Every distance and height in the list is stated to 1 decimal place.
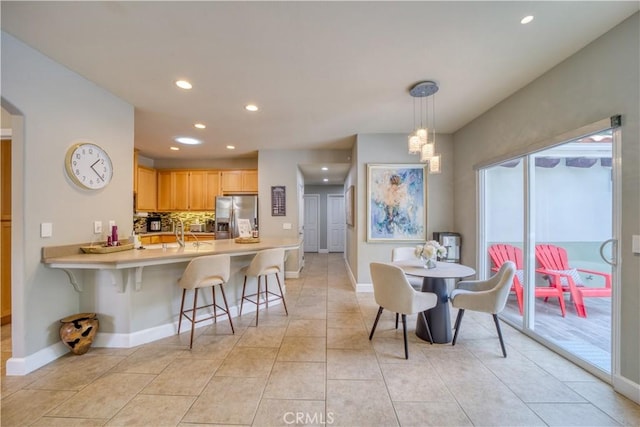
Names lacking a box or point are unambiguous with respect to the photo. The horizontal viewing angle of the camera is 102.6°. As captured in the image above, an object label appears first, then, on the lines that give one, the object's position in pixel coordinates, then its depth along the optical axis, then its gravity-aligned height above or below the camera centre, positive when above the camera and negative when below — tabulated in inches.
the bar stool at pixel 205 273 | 96.3 -22.2
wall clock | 93.0 +19.2
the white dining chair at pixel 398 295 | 92.3 -29.5
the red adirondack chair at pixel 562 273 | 105.4 -24.4
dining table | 102.2 -36.8
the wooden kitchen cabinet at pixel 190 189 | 228.4 +23.6
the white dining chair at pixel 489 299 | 92.7 -31.5
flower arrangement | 105.0 -14.8
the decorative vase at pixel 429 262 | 107.1 -20.1
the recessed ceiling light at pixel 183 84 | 100.9 +52.6
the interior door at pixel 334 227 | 355.3 -16.3
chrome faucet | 118.5 -8.2
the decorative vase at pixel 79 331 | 89.6 -41.2
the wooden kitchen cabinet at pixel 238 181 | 226.8 +30.5
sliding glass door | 89.0 -11.6
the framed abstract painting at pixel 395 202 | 167.6 +8.6
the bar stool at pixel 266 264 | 116.7 -22.8
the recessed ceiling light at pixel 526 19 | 68.5 +52.9
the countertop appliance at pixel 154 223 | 224.3 -6.6
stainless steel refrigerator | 210.1 +2.8
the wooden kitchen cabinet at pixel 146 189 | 206.2 +22.2
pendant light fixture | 102.0 +31.6
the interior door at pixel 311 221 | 354.3 -8.6
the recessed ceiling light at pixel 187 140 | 174.5 +52.6
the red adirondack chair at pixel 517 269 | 111.9 -26.7
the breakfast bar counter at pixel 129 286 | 87.0 -27.4
